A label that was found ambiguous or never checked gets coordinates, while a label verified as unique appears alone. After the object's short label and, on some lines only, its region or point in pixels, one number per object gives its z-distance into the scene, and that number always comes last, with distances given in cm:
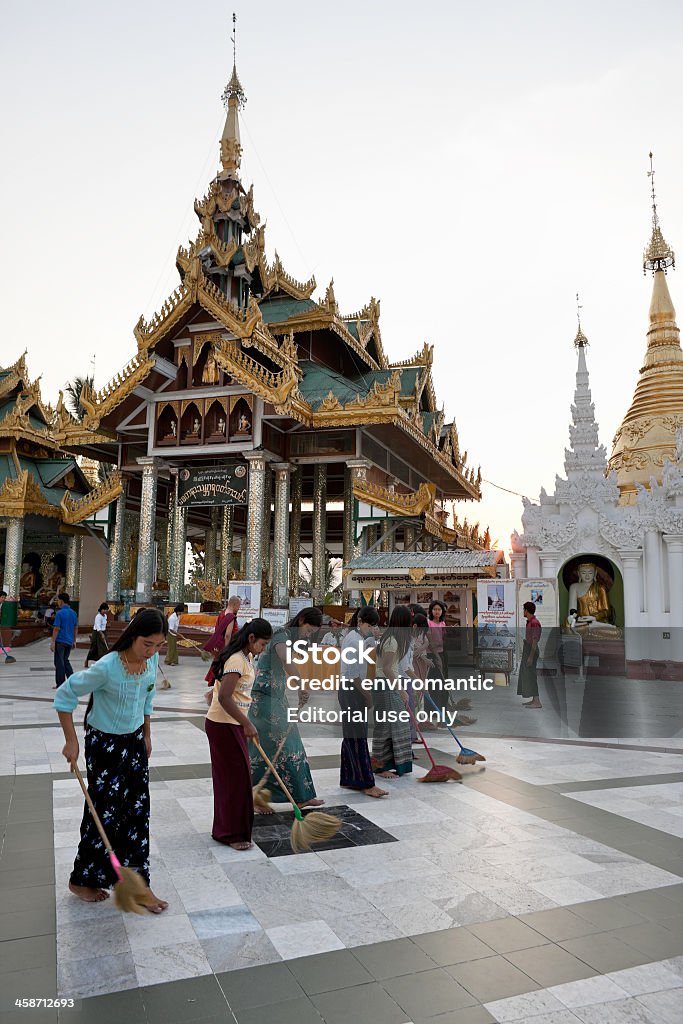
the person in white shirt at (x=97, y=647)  1146
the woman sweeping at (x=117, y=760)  352
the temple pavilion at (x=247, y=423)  2112
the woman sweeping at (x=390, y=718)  621
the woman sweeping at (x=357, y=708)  578
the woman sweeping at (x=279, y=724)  516
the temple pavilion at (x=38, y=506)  2461
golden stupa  2014
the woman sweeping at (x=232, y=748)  442
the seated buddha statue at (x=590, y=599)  1512
